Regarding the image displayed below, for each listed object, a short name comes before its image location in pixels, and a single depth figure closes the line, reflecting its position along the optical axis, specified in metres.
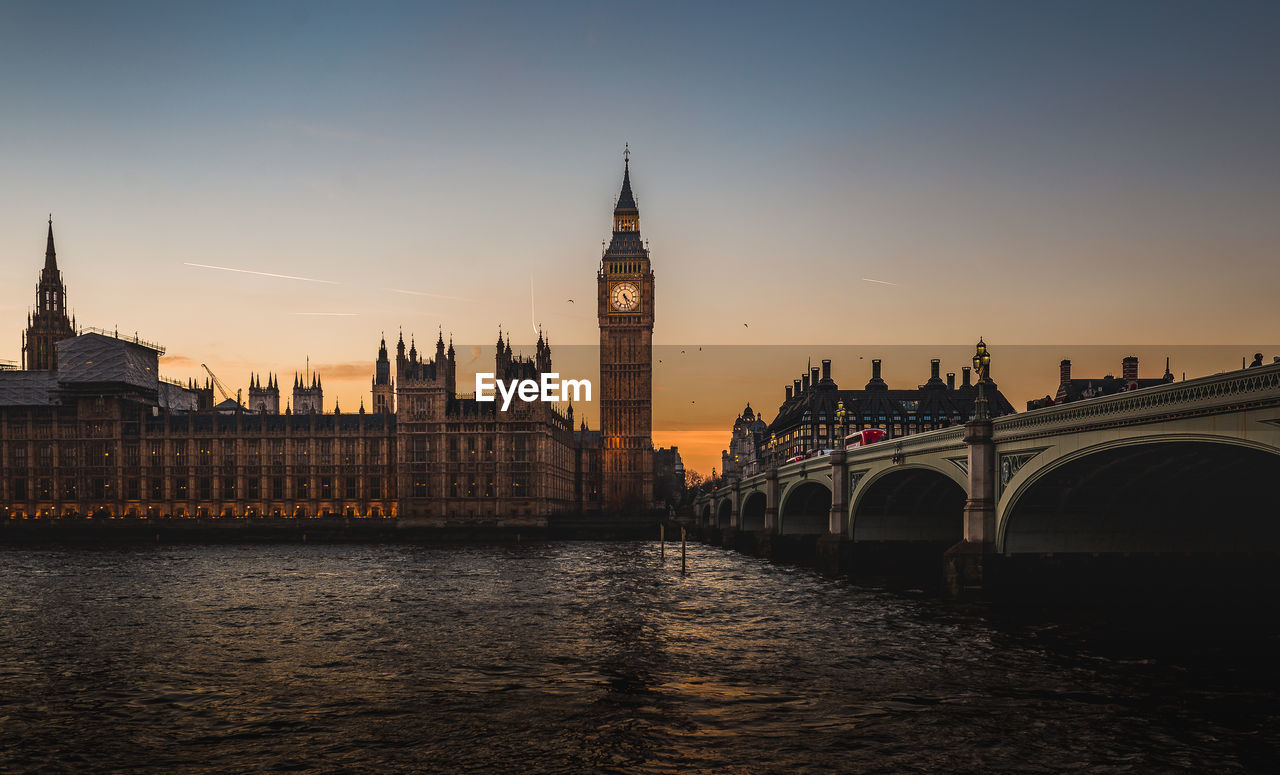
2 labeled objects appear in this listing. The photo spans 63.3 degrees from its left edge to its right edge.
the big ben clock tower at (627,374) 163.62
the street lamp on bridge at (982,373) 40.81
